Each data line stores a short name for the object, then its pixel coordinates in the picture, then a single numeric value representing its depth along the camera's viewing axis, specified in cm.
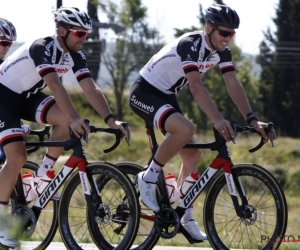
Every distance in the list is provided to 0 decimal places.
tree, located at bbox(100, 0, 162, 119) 8431
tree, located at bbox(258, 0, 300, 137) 8371
